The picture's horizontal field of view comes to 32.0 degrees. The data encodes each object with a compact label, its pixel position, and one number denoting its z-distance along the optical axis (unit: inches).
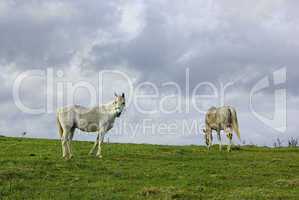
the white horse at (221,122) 1262.3
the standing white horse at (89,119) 954.7
